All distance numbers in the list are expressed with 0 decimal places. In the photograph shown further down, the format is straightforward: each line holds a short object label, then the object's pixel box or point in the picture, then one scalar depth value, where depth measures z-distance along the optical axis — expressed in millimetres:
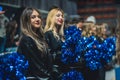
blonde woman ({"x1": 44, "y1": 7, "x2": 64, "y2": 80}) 4254
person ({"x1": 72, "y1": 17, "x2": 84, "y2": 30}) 6666
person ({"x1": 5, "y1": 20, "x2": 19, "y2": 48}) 5734
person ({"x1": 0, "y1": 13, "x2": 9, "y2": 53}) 5455
